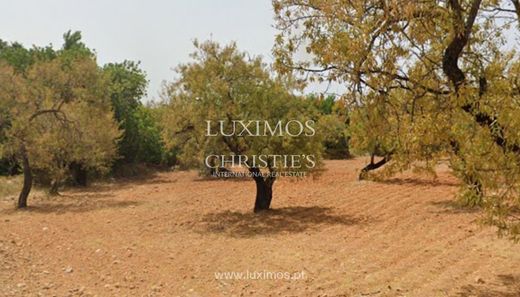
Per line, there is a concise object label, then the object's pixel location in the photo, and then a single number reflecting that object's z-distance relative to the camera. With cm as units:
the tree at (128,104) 2848
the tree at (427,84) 485
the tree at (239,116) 1176
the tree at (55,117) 1529
